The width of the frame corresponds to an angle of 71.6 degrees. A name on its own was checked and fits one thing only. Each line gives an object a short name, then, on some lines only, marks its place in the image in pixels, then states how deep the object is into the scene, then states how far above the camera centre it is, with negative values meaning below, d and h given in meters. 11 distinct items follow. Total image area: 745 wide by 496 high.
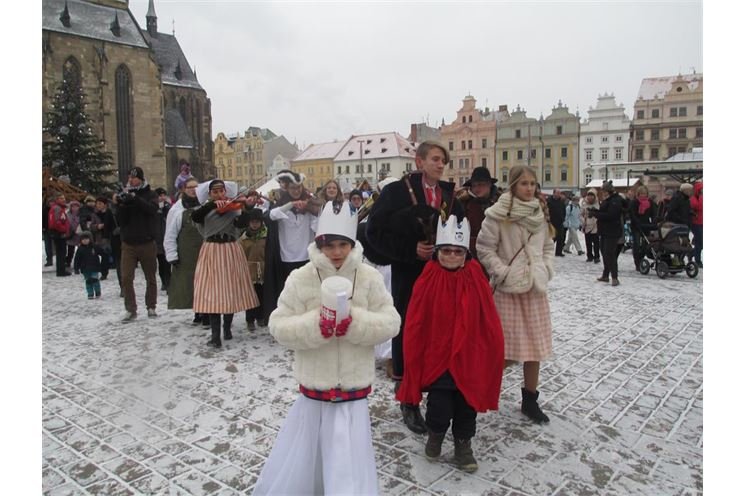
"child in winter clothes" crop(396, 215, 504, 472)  3.24 -0.68
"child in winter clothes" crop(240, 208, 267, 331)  7.06 -0.15
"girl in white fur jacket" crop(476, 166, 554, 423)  3.91 -0.22
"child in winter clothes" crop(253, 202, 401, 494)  2.64 -0.69
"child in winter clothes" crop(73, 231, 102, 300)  9.47 -0.44
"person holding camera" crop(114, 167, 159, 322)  7.58 +0.14
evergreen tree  23.25 +4.22
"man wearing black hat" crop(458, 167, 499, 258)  5.11 +0.43
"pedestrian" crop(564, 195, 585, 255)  16.45 +0.57
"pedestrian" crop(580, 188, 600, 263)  14.26 +0.22
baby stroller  11.10 -0.19
